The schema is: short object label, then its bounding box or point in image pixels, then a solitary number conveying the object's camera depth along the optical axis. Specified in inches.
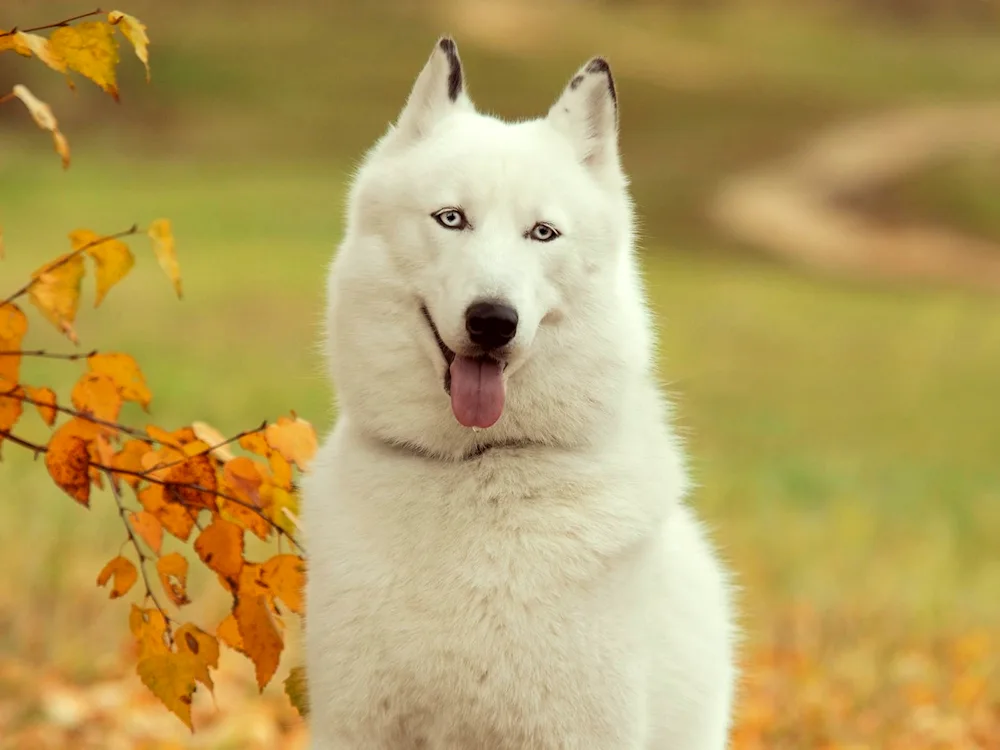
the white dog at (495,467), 243.3
